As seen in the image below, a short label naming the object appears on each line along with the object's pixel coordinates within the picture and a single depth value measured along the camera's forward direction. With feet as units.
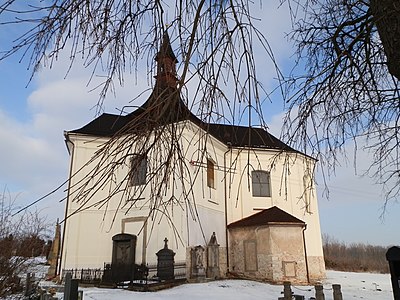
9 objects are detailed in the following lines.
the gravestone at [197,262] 50.78
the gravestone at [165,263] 48.16
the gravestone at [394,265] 14.10
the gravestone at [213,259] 54.39
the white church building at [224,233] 52.26
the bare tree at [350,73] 13.98
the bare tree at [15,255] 24.17
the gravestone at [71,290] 17.95
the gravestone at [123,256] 50.47
